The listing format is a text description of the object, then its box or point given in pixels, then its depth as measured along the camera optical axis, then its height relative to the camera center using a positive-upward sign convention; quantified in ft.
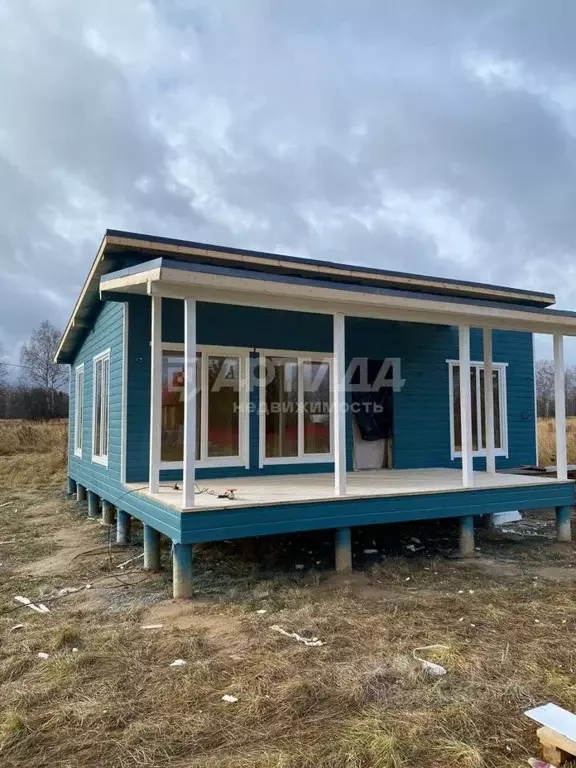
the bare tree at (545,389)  121.90 +5.06
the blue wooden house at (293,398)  16.78 +0.59
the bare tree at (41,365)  132.26 +11.63
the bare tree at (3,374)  129.08 +9.35
